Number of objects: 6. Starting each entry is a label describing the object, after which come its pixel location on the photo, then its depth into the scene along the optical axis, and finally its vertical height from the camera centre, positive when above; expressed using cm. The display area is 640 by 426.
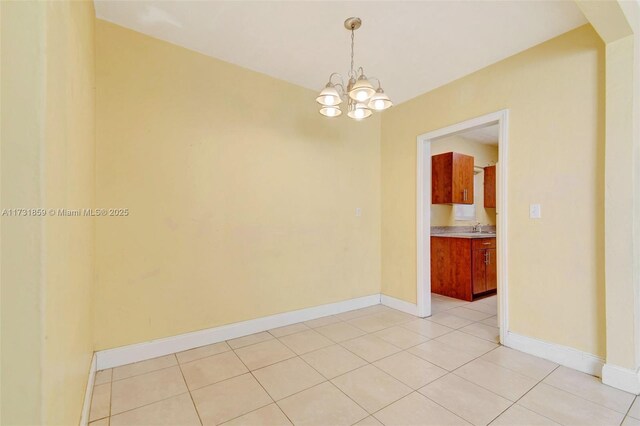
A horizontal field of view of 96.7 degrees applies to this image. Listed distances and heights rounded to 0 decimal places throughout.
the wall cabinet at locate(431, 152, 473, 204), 461 +58
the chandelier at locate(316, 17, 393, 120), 192 +83
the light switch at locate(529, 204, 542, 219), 246 +1
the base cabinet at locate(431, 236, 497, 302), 407 -81
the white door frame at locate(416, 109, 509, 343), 267 +6
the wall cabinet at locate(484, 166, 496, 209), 551 +52
